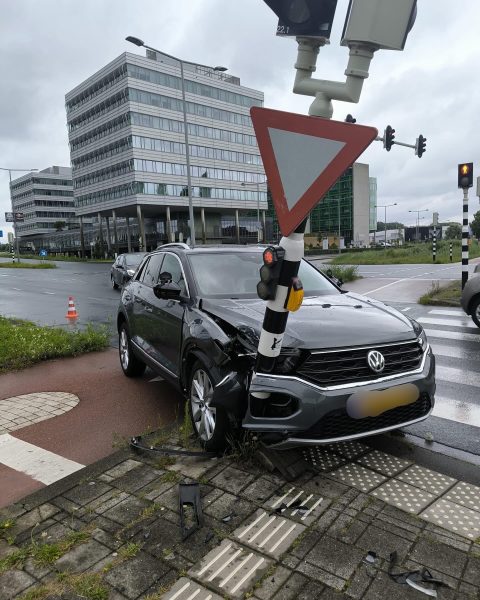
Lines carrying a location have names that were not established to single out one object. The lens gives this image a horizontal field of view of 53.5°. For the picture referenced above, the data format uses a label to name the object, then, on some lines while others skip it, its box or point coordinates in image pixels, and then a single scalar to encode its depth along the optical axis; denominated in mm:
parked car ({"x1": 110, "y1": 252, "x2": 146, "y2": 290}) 18230
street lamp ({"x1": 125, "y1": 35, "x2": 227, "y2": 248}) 20636
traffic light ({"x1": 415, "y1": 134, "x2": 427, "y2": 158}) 20062
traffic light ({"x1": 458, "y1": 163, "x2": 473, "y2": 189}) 11688
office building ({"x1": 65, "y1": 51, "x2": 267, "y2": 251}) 60719
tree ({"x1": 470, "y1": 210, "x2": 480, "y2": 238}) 109250
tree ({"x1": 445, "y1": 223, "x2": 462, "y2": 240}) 116438
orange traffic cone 11337
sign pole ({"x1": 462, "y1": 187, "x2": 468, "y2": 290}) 11415
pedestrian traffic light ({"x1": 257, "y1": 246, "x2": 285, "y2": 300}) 2834
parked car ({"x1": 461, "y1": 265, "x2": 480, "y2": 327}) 8344
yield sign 2590
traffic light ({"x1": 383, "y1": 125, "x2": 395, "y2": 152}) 19312
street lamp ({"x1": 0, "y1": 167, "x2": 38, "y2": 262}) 47719
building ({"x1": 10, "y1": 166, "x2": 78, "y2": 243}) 120500
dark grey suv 3209
